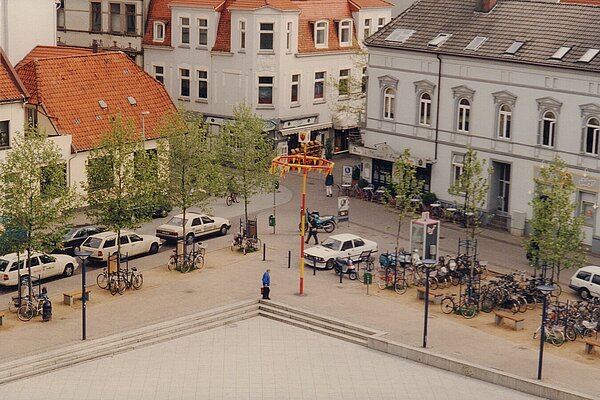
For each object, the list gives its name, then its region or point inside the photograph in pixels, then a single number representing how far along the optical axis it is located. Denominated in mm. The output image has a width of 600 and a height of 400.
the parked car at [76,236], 60594
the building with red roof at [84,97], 68500
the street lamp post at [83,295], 47844
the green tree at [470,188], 58594
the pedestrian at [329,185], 74875
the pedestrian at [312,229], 64625
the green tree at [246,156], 65250
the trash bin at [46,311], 51094
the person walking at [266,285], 54375
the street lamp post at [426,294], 48416
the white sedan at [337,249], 60000
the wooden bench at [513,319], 51653
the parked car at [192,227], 63969
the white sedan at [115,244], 59500
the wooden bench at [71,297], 53375
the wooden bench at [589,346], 48572
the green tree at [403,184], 59594
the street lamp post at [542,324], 44625
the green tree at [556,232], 53219
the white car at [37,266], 54969
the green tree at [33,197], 51781
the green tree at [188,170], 60625
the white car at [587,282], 55875
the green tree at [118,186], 56688
